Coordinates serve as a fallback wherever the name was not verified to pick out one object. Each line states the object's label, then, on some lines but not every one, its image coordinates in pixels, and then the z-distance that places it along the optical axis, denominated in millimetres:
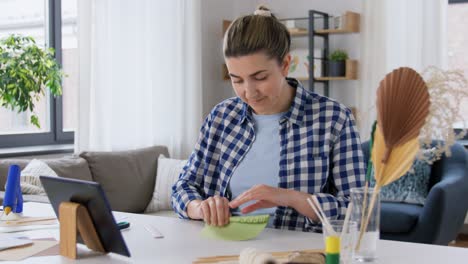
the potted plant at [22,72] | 3711
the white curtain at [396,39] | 4777
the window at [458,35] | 5145
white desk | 1559
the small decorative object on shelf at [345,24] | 5055
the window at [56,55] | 4426
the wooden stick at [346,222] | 1373
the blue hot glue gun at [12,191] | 2117
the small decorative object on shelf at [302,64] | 5219
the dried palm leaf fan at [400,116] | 1294
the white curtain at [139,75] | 4379
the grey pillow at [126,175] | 4156
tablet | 1544
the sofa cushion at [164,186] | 4309
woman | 1934
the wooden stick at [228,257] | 1530
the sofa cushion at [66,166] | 3660
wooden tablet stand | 1612
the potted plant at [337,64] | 5145
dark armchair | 3895
